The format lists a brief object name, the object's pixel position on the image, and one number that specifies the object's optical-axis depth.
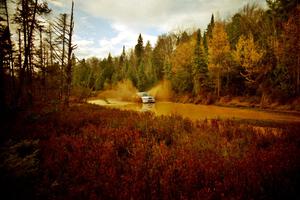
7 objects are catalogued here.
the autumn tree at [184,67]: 41.44
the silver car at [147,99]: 40.22
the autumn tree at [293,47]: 22.36
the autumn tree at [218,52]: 32.03
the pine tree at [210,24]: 43.19
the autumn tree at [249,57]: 27.93
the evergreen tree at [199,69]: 36.97
